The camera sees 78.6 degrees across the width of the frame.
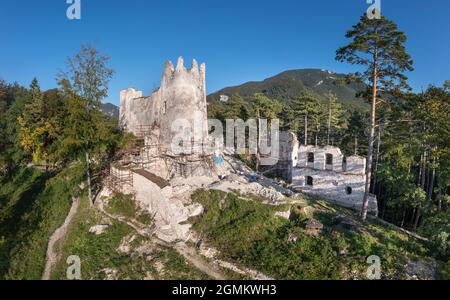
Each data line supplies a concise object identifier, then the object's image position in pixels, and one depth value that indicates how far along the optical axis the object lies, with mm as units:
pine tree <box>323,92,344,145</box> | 39300
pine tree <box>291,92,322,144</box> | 38406
